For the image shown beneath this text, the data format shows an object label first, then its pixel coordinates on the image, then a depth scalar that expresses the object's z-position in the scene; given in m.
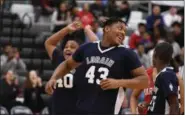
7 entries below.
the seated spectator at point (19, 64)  17.66
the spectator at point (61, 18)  19.25
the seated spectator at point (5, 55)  17.69
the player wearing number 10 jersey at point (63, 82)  9.14
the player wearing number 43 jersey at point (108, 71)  7.64
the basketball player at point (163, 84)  7.67
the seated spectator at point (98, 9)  20.56
